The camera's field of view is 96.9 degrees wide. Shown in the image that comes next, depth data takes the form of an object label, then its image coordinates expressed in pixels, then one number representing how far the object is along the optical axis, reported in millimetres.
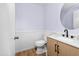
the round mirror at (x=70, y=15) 1841
